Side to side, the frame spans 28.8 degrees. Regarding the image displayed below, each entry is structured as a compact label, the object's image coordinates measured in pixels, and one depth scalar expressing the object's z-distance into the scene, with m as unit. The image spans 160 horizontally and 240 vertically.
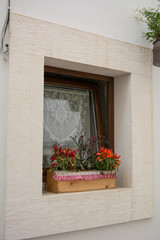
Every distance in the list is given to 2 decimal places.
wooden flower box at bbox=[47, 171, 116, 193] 2.69
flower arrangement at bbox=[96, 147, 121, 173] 2.91
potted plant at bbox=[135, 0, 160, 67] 3.07
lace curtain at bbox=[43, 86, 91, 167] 3.07
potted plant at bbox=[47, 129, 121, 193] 2.72
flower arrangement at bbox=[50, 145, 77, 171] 2.79
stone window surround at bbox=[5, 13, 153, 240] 2.42
